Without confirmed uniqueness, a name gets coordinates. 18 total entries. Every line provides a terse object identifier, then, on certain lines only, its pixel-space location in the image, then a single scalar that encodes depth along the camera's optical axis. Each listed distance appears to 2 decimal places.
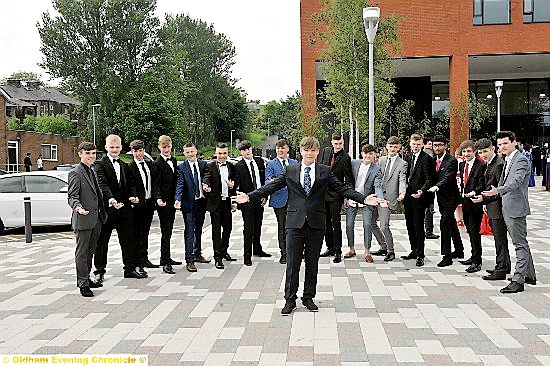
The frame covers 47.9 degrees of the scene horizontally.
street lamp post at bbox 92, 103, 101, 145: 54.46
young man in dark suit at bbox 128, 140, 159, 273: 9.50
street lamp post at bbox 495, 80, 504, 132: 30.49
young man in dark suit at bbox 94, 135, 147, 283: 9.05
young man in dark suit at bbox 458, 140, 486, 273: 9.44
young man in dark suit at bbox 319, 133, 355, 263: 10.51
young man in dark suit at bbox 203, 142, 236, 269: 10.10
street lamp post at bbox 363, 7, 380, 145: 14.77
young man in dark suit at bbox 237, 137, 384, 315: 7.16
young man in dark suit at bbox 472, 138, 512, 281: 8.73
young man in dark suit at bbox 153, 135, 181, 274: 9.73
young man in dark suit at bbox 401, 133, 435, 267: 10.08
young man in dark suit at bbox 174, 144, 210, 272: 9.95
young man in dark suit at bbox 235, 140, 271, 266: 10.48
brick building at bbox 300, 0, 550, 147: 33.81
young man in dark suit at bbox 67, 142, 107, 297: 8.33
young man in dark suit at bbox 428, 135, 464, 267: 9.98
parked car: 15.61
